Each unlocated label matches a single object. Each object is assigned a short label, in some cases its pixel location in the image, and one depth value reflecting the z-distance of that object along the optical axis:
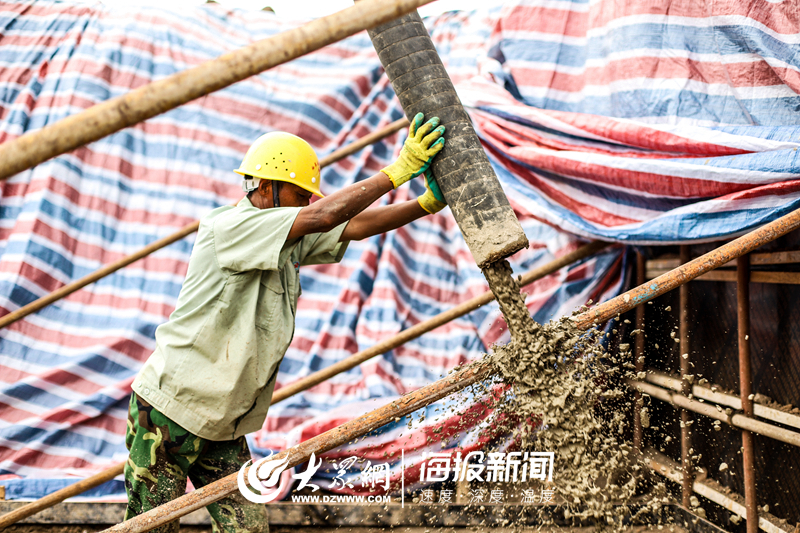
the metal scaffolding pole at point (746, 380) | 2.25
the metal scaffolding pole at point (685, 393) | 2.73
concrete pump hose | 1.67
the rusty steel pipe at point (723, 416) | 2.12
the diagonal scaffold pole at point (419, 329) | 2.88
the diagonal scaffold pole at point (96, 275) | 3.39
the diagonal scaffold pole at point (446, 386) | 1.74
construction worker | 1.93
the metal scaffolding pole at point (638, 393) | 3.20
